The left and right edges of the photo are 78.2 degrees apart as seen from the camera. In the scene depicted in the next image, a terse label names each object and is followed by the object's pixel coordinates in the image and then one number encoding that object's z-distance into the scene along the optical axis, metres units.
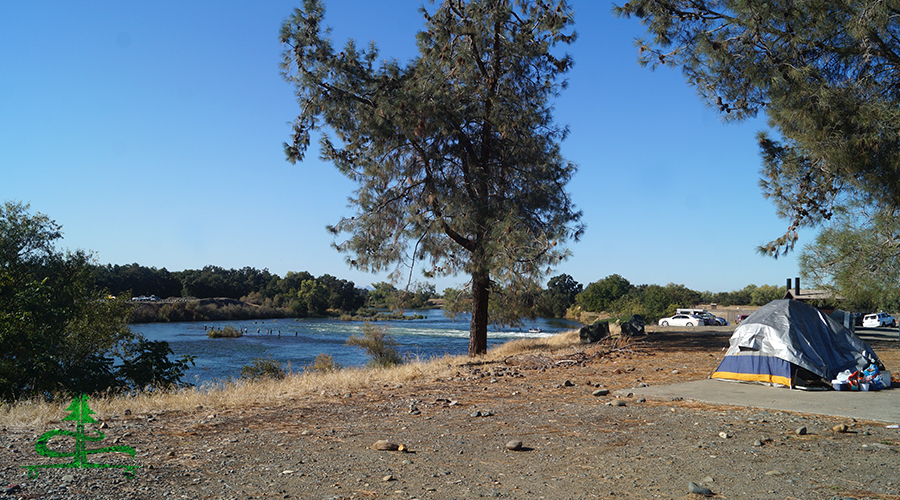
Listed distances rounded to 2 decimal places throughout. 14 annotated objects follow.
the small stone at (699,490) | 4.09
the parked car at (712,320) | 39.07
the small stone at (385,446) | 5.41
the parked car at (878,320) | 40.50
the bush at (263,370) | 16.48
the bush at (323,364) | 15.73
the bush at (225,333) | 42.41
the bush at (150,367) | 15.32
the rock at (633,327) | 19.91
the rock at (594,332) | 18.83
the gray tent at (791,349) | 9.34
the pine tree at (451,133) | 14.16
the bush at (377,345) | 20.22
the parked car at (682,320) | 37.88
